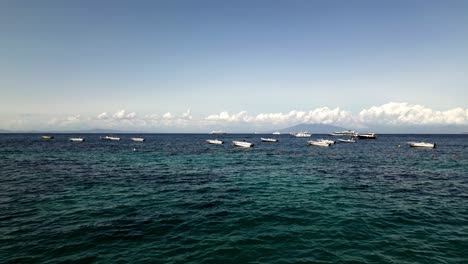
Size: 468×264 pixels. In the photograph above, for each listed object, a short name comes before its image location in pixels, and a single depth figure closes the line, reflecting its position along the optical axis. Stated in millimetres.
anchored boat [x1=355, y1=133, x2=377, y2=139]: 144125
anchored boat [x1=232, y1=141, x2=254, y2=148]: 84900
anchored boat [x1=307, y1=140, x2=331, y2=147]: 89688
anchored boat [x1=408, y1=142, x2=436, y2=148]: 80588
